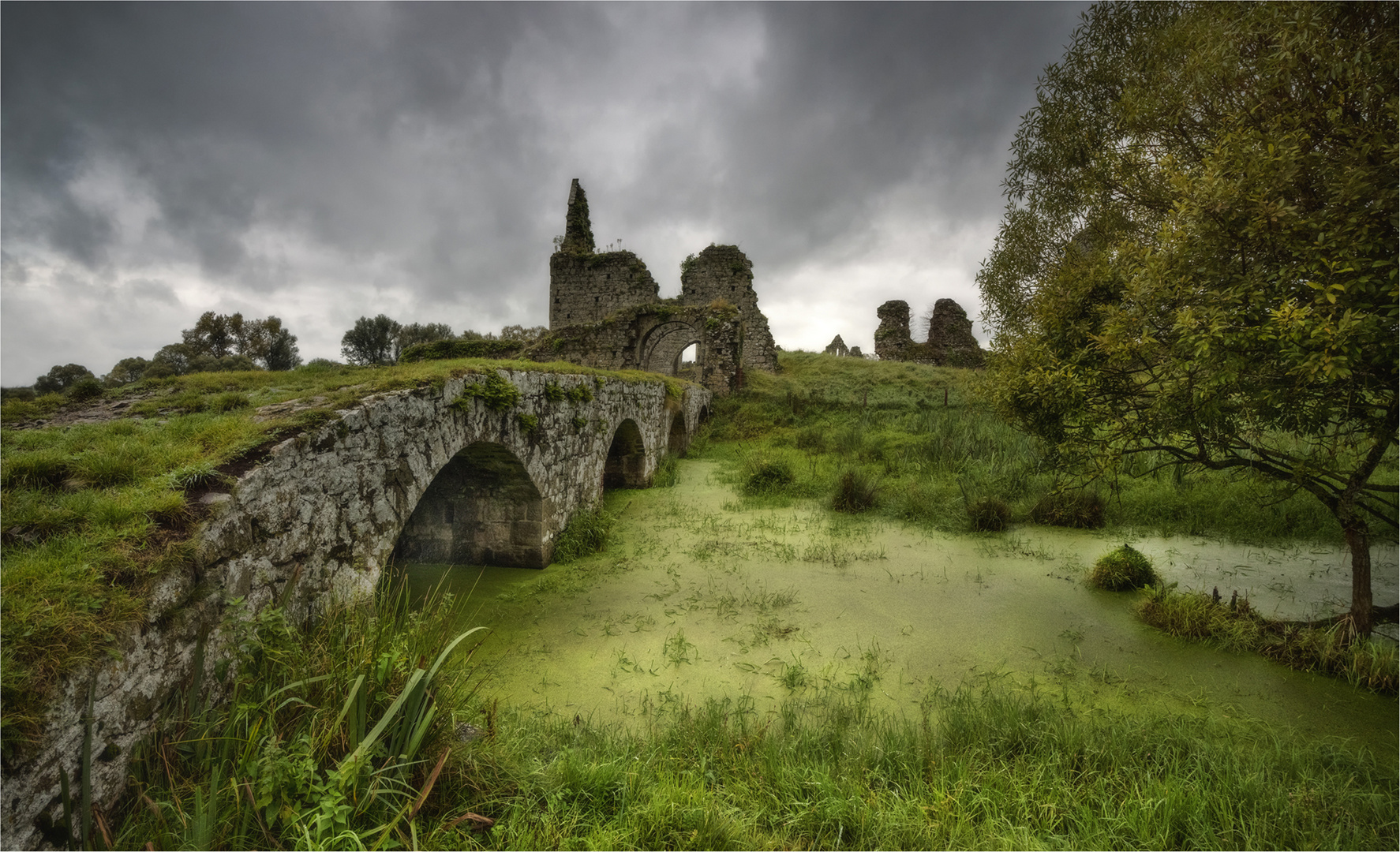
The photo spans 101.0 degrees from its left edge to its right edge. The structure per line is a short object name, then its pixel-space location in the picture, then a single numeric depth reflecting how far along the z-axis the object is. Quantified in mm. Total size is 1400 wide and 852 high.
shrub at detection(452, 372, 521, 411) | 4672
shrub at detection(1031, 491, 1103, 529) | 7207
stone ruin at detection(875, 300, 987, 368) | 25703
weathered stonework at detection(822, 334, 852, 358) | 31750
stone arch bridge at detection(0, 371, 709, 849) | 1839
